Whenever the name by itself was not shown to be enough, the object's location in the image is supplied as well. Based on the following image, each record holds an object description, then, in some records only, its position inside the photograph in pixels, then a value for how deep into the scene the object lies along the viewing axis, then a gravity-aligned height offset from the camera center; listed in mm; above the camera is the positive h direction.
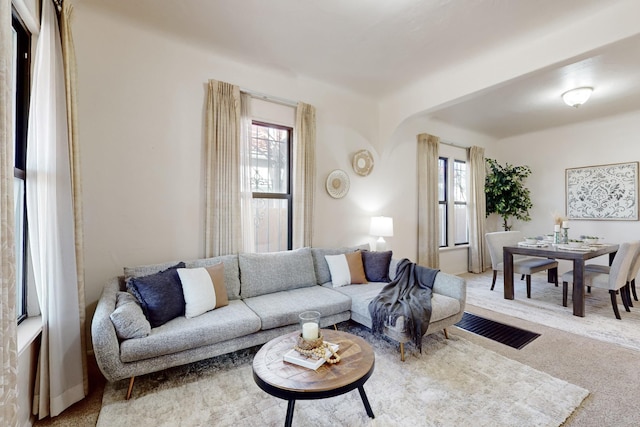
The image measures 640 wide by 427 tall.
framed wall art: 4867 +260
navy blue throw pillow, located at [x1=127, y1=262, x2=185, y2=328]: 2162 -659
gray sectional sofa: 1888 -865
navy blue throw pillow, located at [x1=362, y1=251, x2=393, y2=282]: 3412 -685
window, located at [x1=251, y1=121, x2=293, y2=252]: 3441 +295
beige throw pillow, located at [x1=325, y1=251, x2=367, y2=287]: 3270 -698
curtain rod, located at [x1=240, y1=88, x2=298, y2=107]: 3295 +1330
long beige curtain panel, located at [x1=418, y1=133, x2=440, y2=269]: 4969 +19
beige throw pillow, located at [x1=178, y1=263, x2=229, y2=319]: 2355 -675
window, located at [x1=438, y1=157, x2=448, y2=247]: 5492 +227
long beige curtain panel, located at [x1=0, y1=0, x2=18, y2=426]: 927 -117
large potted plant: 5898 +321
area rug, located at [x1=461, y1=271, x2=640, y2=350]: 3003 -1307
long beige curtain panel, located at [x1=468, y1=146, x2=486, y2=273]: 5738 -108
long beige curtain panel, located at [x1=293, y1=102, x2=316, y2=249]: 3578 +415
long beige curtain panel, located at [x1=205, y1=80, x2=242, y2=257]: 2996 +413
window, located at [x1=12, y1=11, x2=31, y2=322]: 1879 +495
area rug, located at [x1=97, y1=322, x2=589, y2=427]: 1764 -1284
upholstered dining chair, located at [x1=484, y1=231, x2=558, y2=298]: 4164 -832
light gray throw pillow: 1886 -738
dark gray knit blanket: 2402 -836
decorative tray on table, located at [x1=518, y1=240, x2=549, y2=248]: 4033 -538
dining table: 3438 -618
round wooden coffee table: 1437 -887
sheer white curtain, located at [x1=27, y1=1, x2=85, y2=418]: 1828 -122
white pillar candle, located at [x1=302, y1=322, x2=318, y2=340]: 1729 -732
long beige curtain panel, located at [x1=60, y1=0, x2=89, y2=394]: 2012 +478
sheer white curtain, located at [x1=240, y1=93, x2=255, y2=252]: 3195 +354
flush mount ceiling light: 3670 +1436
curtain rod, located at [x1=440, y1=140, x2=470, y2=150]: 5420 +1223
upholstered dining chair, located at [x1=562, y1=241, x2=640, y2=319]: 3336 -855
